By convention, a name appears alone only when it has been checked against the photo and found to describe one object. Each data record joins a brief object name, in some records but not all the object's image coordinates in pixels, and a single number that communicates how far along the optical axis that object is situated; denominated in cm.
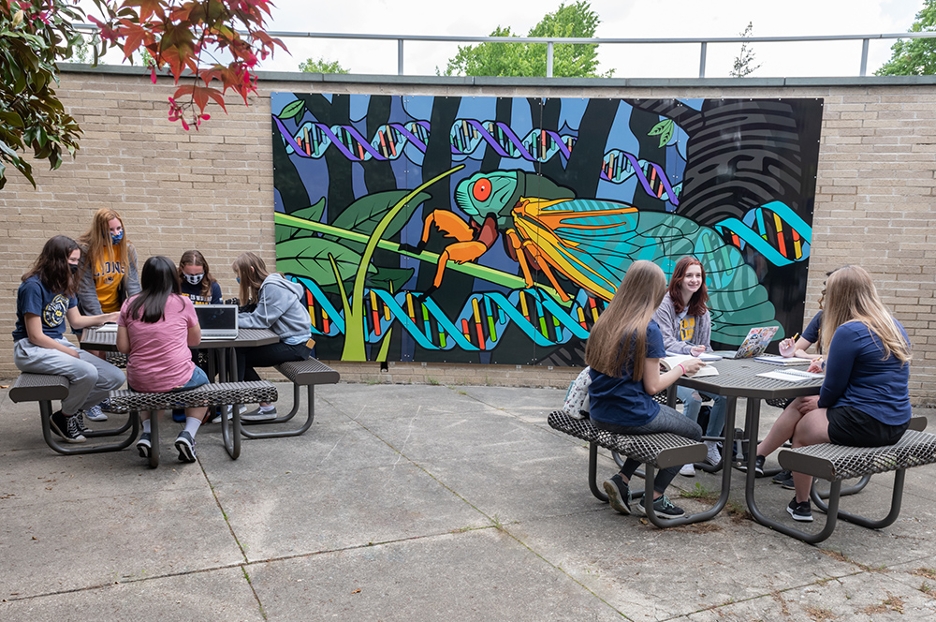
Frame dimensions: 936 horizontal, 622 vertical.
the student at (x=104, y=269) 572
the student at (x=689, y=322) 487
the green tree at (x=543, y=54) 3228
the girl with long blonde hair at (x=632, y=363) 355
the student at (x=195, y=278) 579
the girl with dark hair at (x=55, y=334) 468
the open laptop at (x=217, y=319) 519
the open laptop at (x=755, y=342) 470
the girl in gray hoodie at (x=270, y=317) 567
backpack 390
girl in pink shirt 442
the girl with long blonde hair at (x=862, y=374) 353
